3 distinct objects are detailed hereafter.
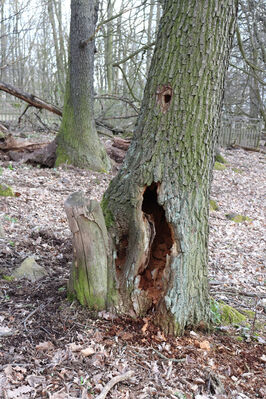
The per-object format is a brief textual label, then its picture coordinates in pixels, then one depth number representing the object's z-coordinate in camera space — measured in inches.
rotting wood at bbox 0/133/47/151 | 325.1
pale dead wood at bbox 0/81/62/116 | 343.9
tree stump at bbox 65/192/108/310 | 106.2
